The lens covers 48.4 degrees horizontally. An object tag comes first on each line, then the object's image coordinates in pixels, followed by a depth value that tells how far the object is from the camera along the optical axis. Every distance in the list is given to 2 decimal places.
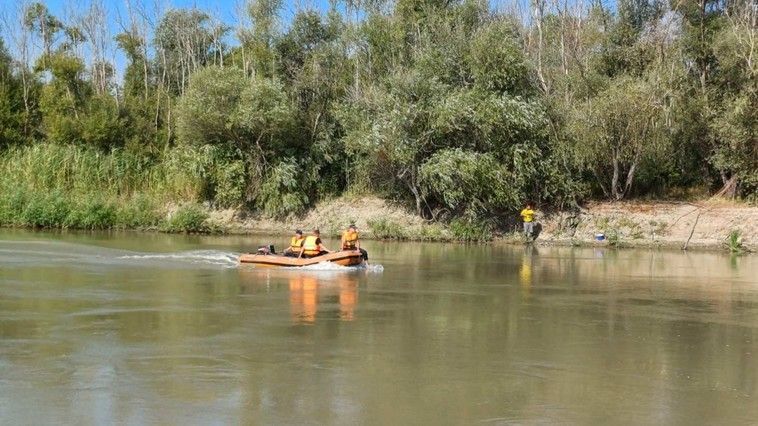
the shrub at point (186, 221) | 39.28
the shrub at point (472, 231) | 37.09
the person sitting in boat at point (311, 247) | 25.02
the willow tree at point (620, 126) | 35.78
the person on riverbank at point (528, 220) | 36.25
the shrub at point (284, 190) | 40.56
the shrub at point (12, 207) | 39.34
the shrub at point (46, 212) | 39.06
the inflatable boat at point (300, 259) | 24.19
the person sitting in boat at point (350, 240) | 25.48
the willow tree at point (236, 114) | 38.84
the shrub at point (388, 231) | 38.19
